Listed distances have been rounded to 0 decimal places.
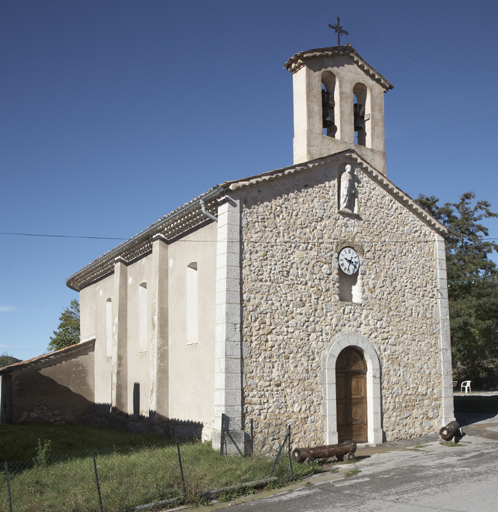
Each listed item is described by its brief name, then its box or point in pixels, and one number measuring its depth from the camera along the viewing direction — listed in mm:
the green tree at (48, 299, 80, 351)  36656
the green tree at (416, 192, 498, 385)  27156
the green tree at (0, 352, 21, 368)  57719
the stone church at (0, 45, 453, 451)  13352
